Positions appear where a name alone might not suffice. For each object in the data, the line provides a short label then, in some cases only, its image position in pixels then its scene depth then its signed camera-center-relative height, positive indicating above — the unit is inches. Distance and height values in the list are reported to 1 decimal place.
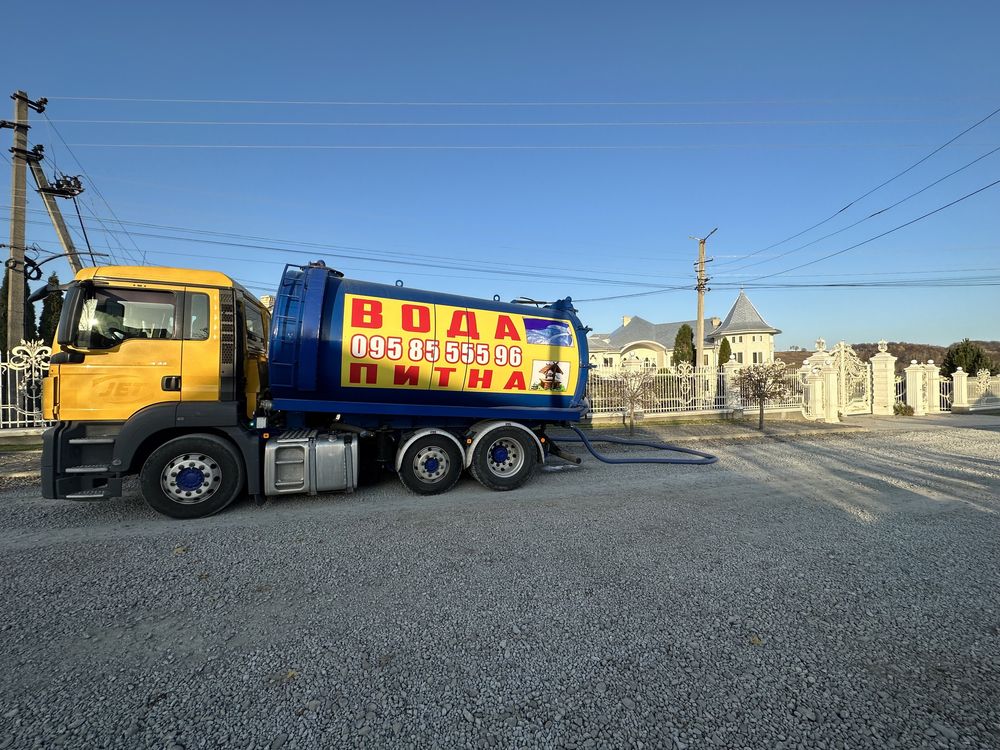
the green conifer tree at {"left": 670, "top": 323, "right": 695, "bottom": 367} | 1365.7 +103.9
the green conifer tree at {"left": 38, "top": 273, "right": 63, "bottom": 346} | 612.0 +83.8
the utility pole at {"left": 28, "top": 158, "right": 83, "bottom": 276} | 539.5 +203.9
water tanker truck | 192.4 -4.6
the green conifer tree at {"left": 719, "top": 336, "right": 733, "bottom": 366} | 1603.1 +107.0
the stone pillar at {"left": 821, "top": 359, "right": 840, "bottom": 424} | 665.6 -21.7
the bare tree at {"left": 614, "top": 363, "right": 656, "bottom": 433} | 524.4 -9.5
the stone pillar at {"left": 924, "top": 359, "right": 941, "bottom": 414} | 815.1 -12.8
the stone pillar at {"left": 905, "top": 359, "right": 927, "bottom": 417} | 797.9 -12.7
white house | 2089.1 +205.5
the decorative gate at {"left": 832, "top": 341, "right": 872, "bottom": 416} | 718.1 -0.6
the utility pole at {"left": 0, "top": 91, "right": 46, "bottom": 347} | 451.5 +182.0
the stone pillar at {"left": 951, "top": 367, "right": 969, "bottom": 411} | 829.2 -12.7
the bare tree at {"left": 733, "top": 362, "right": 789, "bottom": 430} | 556.3 -2.5
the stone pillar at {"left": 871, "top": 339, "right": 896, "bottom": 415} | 775.7 -5.7
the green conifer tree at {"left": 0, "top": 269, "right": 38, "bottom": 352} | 566.4 +72.0
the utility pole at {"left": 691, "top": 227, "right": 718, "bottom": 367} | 850.6 +142.5
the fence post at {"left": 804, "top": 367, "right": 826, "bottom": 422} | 666.2 -23.7
